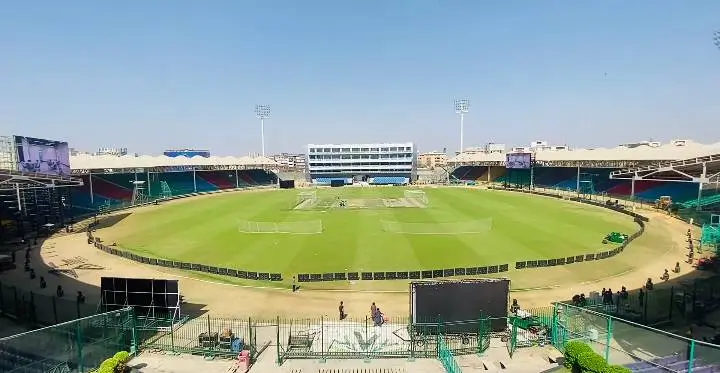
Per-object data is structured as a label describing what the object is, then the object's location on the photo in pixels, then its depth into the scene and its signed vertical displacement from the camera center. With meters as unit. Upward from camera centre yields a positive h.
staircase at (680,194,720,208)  58.30 -8.31
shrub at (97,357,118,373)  13.50 -7.16
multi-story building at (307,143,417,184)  161.00 -3.85
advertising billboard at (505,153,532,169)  99.88 -2.73
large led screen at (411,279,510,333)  19.78 -7.64
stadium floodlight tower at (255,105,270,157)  176.12 +17.51
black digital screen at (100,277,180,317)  22.09 -7.71
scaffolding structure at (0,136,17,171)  44.06 +0.38
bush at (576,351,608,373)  12.51 -6.86
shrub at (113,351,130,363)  14.26 -7.22
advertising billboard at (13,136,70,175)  46.34 +0.32
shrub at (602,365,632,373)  11.76 -6.59
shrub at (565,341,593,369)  13.51 -6.99
